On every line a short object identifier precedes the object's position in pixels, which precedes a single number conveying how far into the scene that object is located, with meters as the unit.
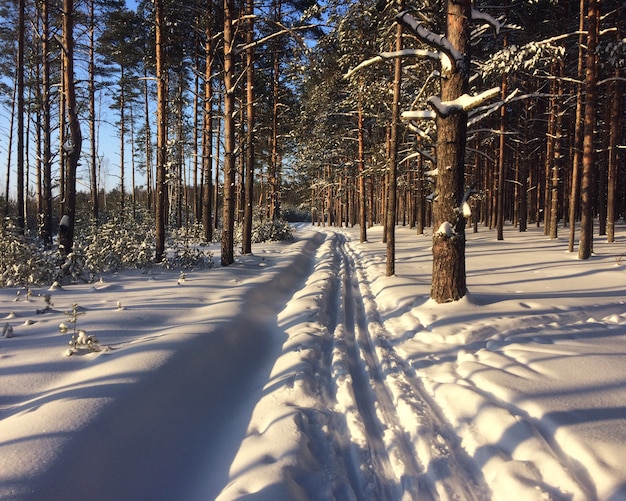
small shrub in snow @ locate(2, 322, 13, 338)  4.34
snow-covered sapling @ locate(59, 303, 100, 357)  4.07
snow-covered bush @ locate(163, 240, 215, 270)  10.45
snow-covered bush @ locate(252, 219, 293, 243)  21.09
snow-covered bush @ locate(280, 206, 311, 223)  62.16
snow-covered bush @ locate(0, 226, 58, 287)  6.99
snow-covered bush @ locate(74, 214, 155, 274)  9.23
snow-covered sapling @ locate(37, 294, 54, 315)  5.34
